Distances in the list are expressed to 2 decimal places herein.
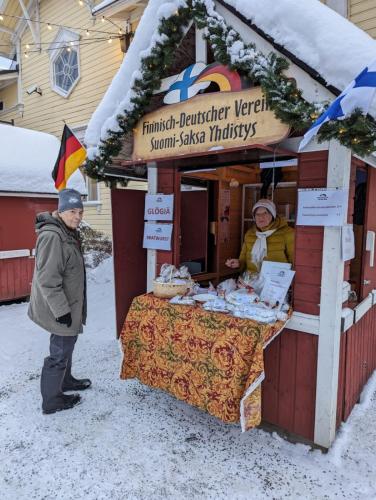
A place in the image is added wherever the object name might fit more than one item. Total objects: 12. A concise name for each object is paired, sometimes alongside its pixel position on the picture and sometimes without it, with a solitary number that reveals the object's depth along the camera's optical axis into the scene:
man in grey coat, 2.82
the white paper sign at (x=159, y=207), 3.39
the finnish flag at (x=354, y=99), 1.75
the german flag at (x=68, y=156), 3.95
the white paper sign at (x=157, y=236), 3.42
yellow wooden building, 9.02
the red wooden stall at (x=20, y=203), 6.09
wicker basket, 3.09
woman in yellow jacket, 3.19
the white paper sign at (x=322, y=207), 2.35
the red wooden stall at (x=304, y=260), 2.44
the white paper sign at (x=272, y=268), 2.74
